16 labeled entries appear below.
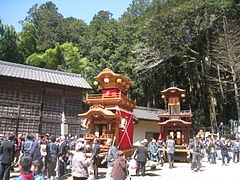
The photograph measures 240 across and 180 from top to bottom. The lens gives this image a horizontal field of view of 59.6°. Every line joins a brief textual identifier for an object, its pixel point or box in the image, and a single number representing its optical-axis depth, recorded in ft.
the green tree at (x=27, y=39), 83.84
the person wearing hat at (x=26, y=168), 9.67
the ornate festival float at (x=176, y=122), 49.37
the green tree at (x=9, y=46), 76.79
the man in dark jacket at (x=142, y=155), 29.99
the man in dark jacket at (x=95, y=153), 27.31
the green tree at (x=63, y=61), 76.79
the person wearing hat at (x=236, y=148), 43.72
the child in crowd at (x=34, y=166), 10.45
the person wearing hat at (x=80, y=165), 16.19
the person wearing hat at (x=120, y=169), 17.68
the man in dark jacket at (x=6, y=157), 20.42
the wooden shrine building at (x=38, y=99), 45.73
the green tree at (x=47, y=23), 101.44
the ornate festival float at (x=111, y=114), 40.55
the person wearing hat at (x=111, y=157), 26.27
